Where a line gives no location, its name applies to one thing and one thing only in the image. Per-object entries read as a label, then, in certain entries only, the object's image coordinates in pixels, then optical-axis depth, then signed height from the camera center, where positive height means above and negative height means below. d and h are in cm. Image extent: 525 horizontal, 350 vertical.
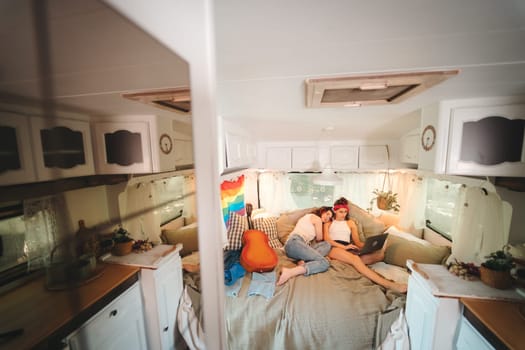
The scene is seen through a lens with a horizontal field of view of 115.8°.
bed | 133 -133
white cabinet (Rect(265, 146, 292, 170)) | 258 +1
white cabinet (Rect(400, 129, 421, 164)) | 174 +11
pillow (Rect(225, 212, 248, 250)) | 211 -95
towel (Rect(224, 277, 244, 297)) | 156 -127
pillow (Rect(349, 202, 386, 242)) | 238 -97
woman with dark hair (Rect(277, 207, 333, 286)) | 182 -117
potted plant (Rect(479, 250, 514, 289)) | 108 -77
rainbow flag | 218 -54
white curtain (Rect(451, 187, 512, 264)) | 121 -56
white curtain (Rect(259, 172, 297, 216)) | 296 -62
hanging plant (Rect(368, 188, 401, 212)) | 247 -67
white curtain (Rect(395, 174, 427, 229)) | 212 -60
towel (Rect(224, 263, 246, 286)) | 168 -121
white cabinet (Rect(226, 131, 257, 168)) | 153 +10
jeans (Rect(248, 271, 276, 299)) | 154 -124
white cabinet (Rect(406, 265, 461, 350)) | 108 -113
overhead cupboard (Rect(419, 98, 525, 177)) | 107 +13
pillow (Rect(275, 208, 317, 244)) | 255 -103
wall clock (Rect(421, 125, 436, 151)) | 127 +15
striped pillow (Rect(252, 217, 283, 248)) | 246 -108
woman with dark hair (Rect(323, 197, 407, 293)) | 174 -120
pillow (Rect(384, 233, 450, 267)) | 169 -106
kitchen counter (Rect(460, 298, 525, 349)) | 80 -90
